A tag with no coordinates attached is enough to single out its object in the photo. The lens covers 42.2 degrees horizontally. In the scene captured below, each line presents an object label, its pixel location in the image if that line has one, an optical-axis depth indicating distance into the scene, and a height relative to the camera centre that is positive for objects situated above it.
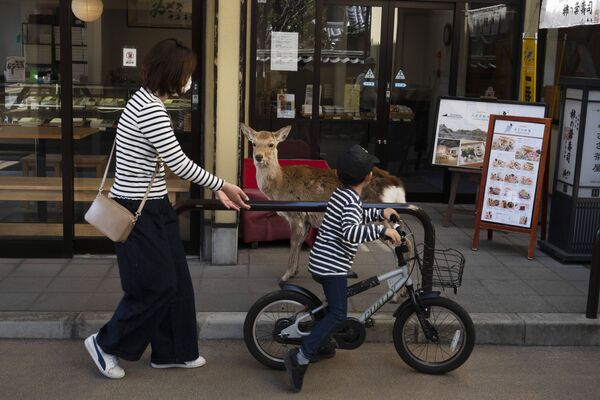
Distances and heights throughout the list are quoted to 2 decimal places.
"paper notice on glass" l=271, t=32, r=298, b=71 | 9.55 +0.22
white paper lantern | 7.38 +0.49
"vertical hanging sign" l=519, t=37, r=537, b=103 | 8.96 +0.11
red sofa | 7.81 -1.58
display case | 7.45 -0.43
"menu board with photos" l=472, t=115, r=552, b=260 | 7.86 -1.00
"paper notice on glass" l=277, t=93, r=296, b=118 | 9.69 -0.45
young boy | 4.82 -1.13
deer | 6.70 -1.00
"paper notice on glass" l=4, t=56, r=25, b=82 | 7.46 -0.10
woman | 4.73 -0.91
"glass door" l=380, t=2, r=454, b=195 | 10.00 -0.14
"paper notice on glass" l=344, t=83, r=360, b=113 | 9.99 -0.33
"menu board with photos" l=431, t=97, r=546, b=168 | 8.88 -0.62
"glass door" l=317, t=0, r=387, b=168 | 9.84 -0.07
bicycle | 5.11 -1.65
